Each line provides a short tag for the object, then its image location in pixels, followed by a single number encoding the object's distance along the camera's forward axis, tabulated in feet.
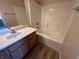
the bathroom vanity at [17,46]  3.58
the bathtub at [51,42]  6.48
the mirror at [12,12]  5.16
